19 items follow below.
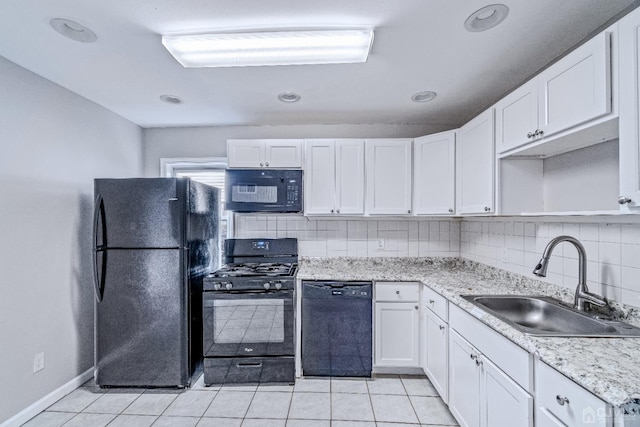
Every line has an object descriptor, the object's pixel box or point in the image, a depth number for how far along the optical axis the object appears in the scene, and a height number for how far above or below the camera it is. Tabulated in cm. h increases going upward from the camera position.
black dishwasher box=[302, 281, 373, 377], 241 -94
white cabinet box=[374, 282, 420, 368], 242 -92
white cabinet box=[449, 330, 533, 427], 124 -89
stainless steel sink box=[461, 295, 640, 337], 127 -54
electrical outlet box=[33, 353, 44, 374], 203 -105
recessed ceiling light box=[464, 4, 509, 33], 143 +102
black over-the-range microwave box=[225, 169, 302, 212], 270 +21
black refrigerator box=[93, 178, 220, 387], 227 -56
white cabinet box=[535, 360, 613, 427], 88 -63
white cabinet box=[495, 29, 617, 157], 117 +53
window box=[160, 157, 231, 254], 320 +50
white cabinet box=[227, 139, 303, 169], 278 +59
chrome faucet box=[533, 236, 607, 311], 150 -28
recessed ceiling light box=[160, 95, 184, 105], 244 +100
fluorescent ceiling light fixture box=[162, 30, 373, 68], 159 +97
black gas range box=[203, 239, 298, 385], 236 -94
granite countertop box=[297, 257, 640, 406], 91 -51
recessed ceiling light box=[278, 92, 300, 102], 238 +100
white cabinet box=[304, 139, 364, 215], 276 +36
